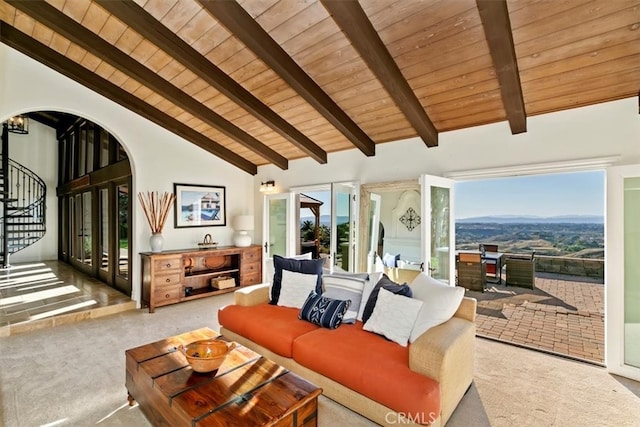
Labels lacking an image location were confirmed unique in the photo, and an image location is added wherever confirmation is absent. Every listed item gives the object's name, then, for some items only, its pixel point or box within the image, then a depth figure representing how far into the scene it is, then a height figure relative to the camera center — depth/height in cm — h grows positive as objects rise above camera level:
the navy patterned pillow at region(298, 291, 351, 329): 282 -92
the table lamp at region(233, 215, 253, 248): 592 -30
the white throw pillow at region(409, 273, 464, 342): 241 -75
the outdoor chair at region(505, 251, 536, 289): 612 -120
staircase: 721 +5
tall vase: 488 -46
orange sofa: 196 -108
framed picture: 543 +12
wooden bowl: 191 -90
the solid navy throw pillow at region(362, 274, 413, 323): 269 -69
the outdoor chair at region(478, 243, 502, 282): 672 -127
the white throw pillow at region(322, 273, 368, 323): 296 -77
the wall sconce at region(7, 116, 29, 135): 634 +193
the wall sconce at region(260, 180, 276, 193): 606 +50
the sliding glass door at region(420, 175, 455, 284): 377 -21
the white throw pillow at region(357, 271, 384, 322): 296 -74
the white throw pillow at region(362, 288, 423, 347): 246 -86
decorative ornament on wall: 655 -17
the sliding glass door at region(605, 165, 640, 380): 288 -57
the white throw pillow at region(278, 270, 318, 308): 334 -82
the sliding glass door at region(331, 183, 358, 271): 468 -23
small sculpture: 562 -54
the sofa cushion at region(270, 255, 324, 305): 347 -63
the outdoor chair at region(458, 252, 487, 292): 592 -115
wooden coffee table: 160 -102
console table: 469 -101
